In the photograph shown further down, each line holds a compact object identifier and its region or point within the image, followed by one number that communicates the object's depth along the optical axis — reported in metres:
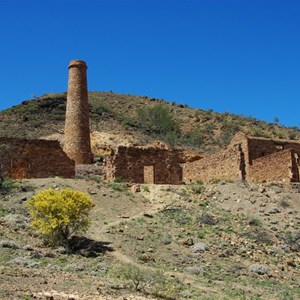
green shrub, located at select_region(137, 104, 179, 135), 57.78
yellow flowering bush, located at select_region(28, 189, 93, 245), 15.51
